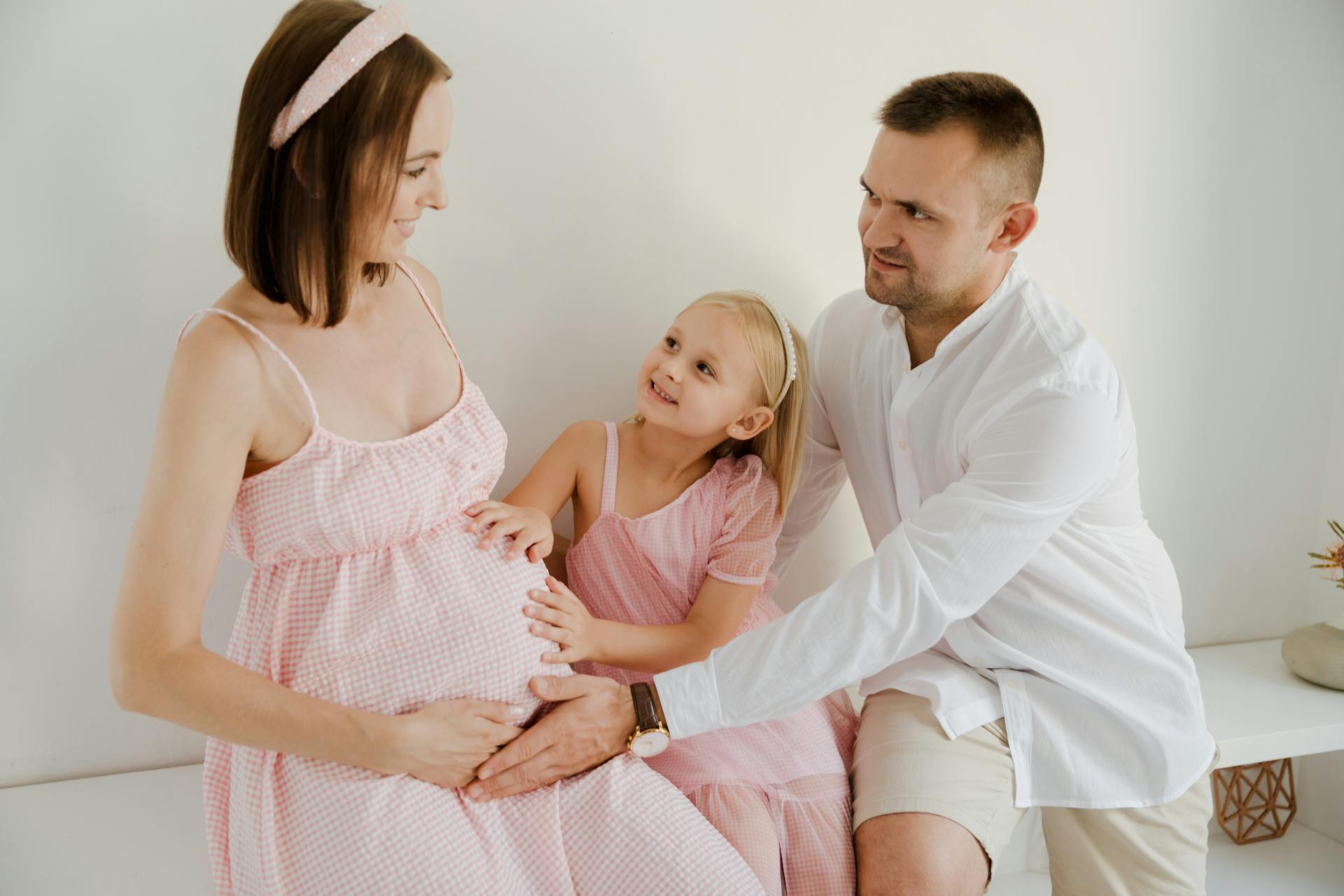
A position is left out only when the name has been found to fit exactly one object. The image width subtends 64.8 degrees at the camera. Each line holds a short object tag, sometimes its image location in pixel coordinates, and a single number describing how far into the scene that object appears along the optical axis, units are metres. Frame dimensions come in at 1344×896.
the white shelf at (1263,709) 2.05
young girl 1.63
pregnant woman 1.25
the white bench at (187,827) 1.58
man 1.59
